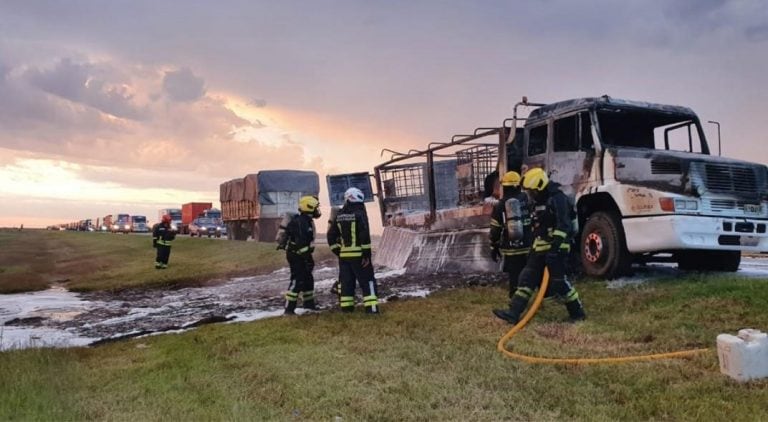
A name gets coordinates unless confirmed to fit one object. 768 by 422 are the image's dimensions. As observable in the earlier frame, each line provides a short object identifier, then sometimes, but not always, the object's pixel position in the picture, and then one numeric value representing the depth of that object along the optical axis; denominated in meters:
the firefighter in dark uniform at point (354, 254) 8.70
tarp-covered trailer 29.52
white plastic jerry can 4.54
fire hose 5.28
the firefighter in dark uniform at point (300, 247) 9.29
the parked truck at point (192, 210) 47.28
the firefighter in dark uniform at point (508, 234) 8.09
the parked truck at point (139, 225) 60.25
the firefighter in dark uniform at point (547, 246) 6.93
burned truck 8.08
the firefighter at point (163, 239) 19.77
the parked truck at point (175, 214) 49.41
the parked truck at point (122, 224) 61.17
